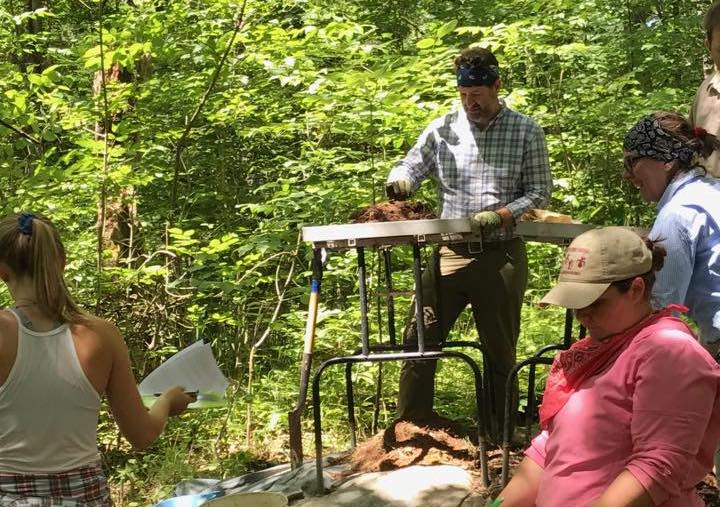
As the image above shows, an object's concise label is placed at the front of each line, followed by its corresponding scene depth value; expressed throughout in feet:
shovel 12.87
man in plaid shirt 13.61
